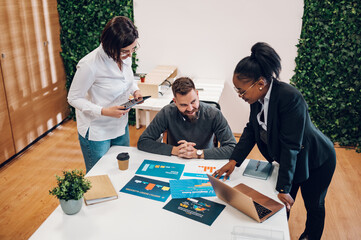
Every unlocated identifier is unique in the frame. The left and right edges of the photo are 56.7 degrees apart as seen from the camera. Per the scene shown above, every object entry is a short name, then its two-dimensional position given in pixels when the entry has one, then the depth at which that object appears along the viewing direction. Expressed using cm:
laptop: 155
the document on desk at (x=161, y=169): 199
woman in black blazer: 166
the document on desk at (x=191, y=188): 179
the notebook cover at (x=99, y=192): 173
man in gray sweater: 226
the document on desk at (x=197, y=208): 162
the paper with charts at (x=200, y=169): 200
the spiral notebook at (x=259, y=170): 197
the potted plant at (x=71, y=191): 158
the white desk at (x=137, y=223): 150
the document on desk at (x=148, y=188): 179
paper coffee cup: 201
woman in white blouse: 205
